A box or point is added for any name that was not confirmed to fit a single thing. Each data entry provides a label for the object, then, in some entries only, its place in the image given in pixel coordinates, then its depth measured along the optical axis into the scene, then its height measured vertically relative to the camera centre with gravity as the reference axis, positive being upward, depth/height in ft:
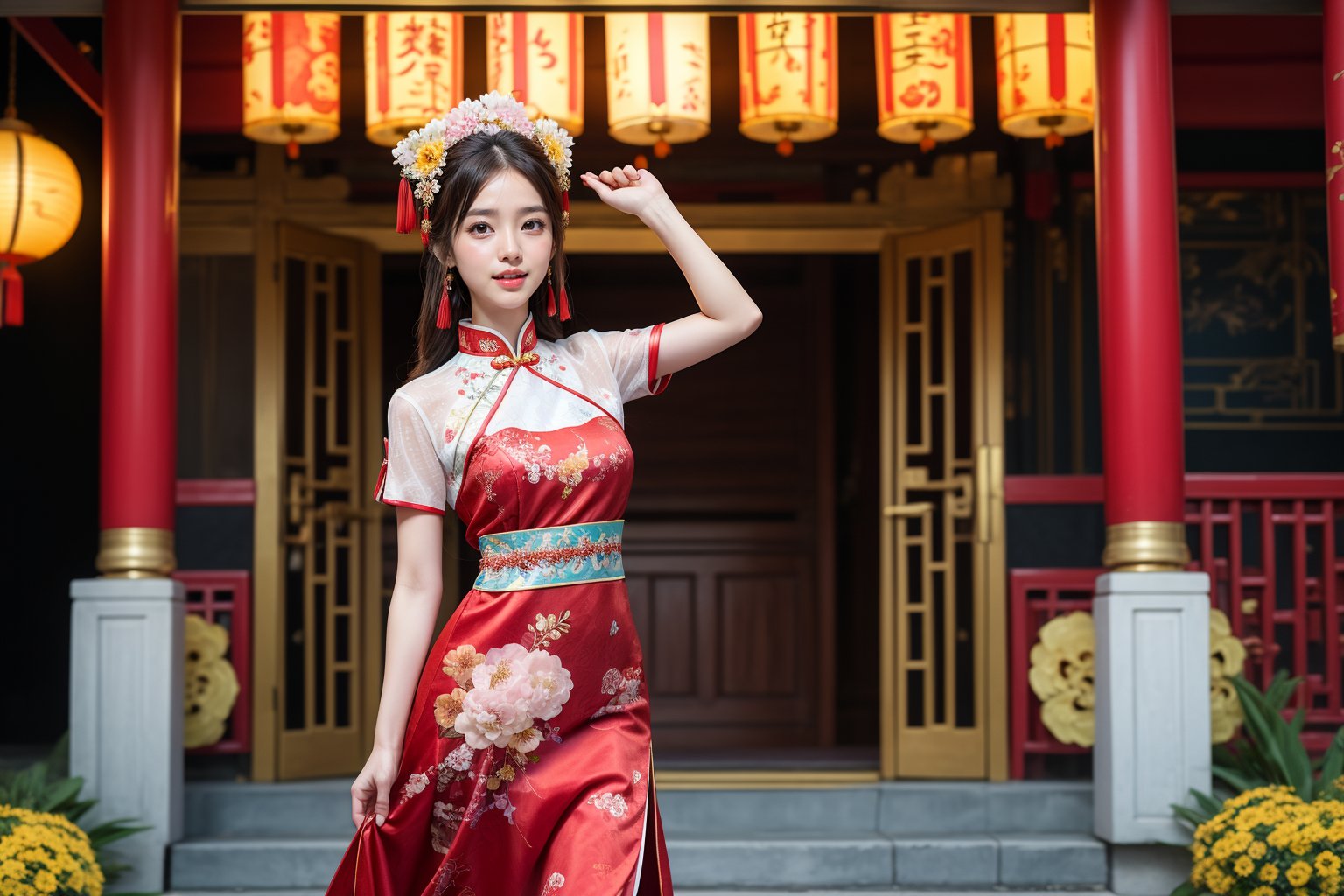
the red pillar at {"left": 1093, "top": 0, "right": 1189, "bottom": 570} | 14.40 +1.82
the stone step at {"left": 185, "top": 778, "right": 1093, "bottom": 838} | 16.20 -3.07
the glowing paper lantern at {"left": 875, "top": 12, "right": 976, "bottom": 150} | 16.44 +4.33
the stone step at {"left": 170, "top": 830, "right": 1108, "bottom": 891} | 14.93 -3.31
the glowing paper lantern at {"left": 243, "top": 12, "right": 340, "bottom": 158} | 16.44 +4.42
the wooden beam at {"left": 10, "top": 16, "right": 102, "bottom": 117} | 17.01 +4.99
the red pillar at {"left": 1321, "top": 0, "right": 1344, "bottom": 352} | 12.84 +2.66
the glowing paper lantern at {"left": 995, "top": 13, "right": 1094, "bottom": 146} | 16.38 +4.36
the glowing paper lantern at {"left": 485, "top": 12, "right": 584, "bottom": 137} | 16.38 +4.48
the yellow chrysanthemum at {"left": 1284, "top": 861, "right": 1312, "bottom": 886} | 12.14 -2.83
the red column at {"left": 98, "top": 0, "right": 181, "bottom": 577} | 14.47 +1.93
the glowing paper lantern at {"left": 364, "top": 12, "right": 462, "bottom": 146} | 16.46 +4.42
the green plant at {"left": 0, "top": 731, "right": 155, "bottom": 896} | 13.48 -2.39
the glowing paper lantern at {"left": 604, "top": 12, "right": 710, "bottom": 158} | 16.14 +4.26
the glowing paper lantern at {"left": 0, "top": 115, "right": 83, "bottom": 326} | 15.87 +3.05
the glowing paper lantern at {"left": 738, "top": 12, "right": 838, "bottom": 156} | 16.28 +4.32
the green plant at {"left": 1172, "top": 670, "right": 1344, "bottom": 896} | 12.31 -2.51
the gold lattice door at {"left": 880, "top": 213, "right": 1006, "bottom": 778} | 17.83 -0.06
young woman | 7.01 -0.38
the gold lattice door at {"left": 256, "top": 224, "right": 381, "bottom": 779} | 17.78 +0.05
